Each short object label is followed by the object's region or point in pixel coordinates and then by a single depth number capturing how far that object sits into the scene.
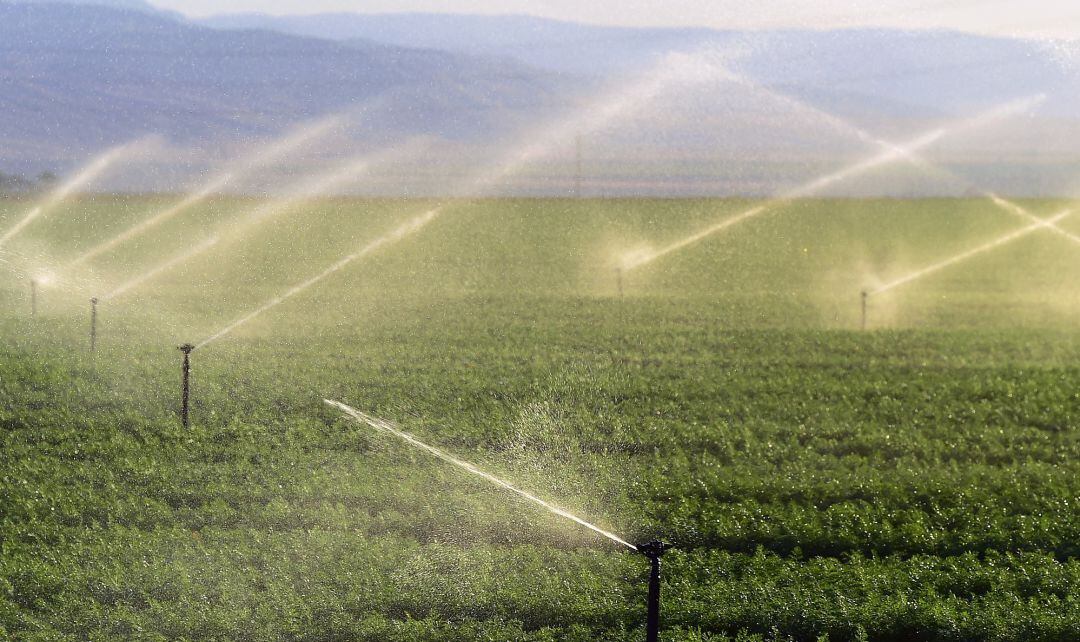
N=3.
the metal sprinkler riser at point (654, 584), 15.59
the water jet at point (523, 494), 15.72
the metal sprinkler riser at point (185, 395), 36.97
